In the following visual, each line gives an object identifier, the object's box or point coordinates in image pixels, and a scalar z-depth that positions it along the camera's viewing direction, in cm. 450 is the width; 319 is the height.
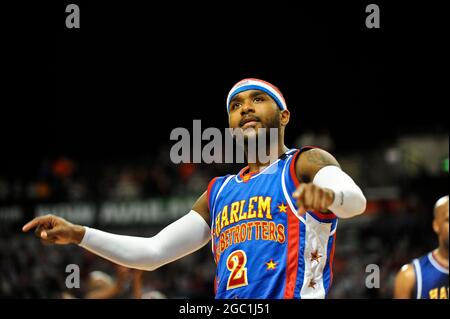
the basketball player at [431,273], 565
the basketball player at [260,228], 358
